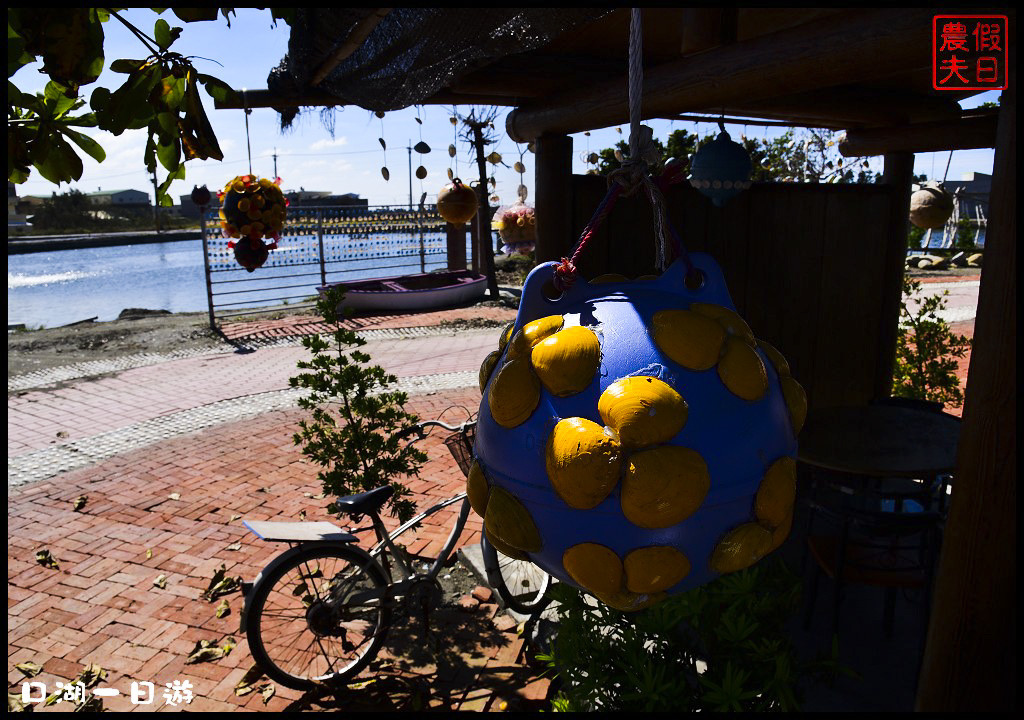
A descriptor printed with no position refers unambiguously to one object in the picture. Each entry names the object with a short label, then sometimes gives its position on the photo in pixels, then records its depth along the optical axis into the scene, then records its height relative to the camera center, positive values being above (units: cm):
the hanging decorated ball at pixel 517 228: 1216 +1
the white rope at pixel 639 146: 141 +18
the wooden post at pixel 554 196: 358 +17
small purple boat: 1526 -141
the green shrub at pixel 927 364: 560 -115
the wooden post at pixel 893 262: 498 -27
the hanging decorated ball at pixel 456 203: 1010 +39
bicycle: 331 -190
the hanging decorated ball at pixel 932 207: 773 +20
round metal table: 345 -119
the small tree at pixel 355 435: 396 -119
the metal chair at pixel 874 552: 311 -163
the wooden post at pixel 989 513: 144 -64
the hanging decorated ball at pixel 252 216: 610 +14
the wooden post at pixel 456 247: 1861 -47
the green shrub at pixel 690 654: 204 -135
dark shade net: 241 +71
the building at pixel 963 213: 1970 +45
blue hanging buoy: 110 -37
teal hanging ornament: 385 +32
